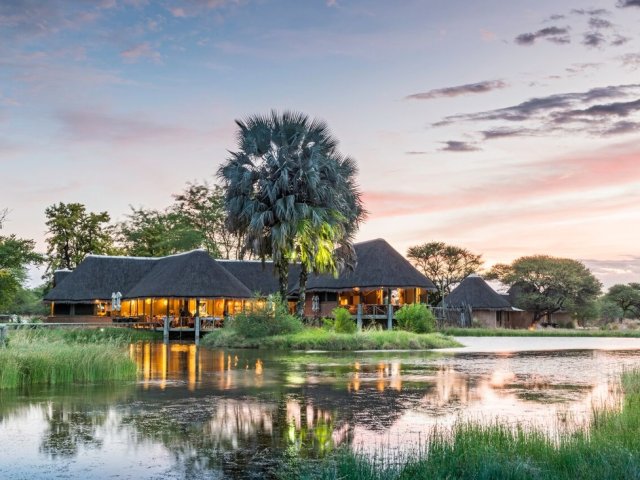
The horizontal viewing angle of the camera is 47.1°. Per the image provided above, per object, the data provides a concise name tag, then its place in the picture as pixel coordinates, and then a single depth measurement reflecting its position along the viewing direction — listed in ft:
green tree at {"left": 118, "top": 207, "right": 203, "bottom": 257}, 235.20
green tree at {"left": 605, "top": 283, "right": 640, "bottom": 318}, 274.77
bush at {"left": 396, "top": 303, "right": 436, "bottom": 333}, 133.08
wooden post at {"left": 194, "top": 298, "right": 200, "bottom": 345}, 137.74
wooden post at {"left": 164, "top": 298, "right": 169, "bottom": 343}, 141.93
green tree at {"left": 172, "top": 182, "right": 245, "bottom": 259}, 248.32
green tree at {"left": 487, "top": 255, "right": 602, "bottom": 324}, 233.55
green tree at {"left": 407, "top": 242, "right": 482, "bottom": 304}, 272.51
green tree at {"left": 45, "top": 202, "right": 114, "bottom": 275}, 228.43
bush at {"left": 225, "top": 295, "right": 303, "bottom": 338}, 121.49
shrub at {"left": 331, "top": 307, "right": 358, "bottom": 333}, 123.44
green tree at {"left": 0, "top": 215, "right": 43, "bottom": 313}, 138.21
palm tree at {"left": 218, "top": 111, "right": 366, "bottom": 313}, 129.80
